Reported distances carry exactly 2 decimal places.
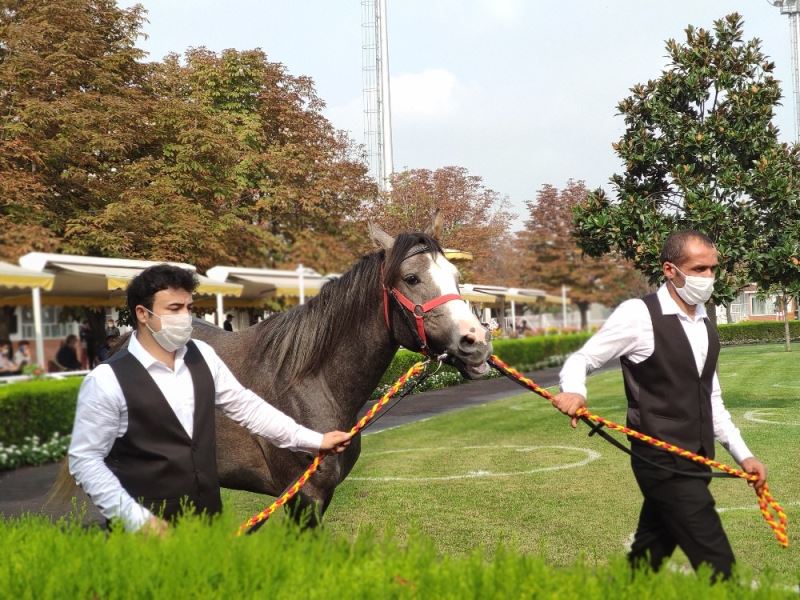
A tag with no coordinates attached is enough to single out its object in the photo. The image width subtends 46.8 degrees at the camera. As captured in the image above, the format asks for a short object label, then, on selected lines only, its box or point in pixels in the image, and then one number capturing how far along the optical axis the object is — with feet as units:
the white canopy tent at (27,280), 43.65
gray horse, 14.66
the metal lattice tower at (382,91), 100.53
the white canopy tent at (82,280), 47.52
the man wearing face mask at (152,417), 10.80
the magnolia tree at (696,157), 41.45
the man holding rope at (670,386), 11.93
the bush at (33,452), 38.83
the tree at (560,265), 175.32
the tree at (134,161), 65.21
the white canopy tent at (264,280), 66.03
